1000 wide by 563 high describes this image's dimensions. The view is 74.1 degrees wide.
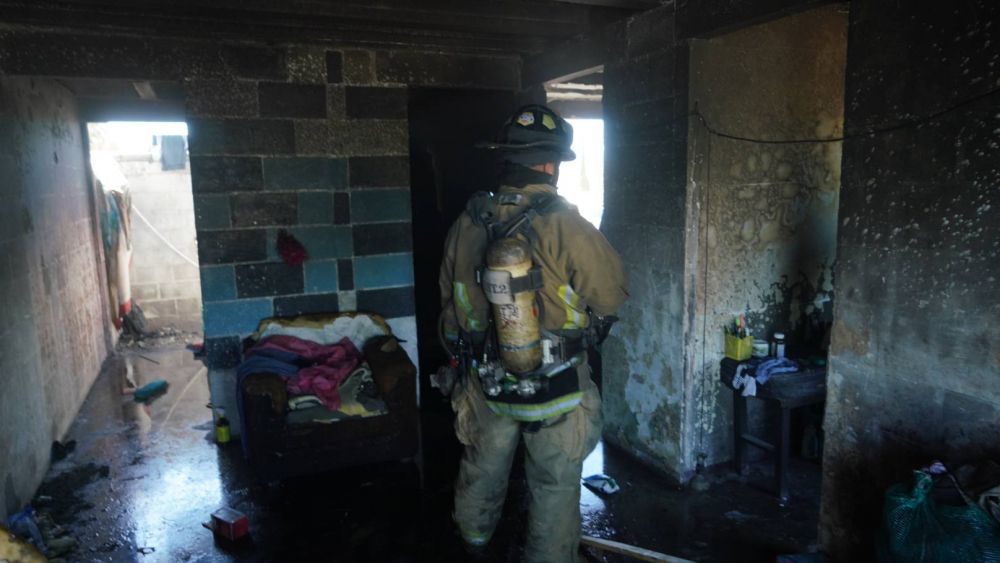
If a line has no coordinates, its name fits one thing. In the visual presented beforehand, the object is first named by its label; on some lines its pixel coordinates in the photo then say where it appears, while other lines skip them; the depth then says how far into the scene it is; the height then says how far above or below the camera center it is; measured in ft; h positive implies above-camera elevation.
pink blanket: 12.88 -3.59
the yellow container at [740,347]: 11.91 -2.94
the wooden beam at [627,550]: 9.57 -5.38
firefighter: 8.54 -1.91
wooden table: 11.09 -3.57
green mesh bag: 6.14 -3.34
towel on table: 11.43 -3.26
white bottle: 11.93 -2.92
